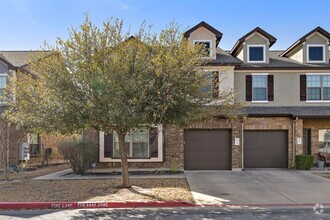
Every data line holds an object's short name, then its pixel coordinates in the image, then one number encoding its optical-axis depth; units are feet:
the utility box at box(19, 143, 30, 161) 62.69
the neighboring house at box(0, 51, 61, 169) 62.59
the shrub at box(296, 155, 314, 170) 59.16
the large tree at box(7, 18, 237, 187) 33.60
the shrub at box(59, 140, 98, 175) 53.79
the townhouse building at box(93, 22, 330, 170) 60.70
